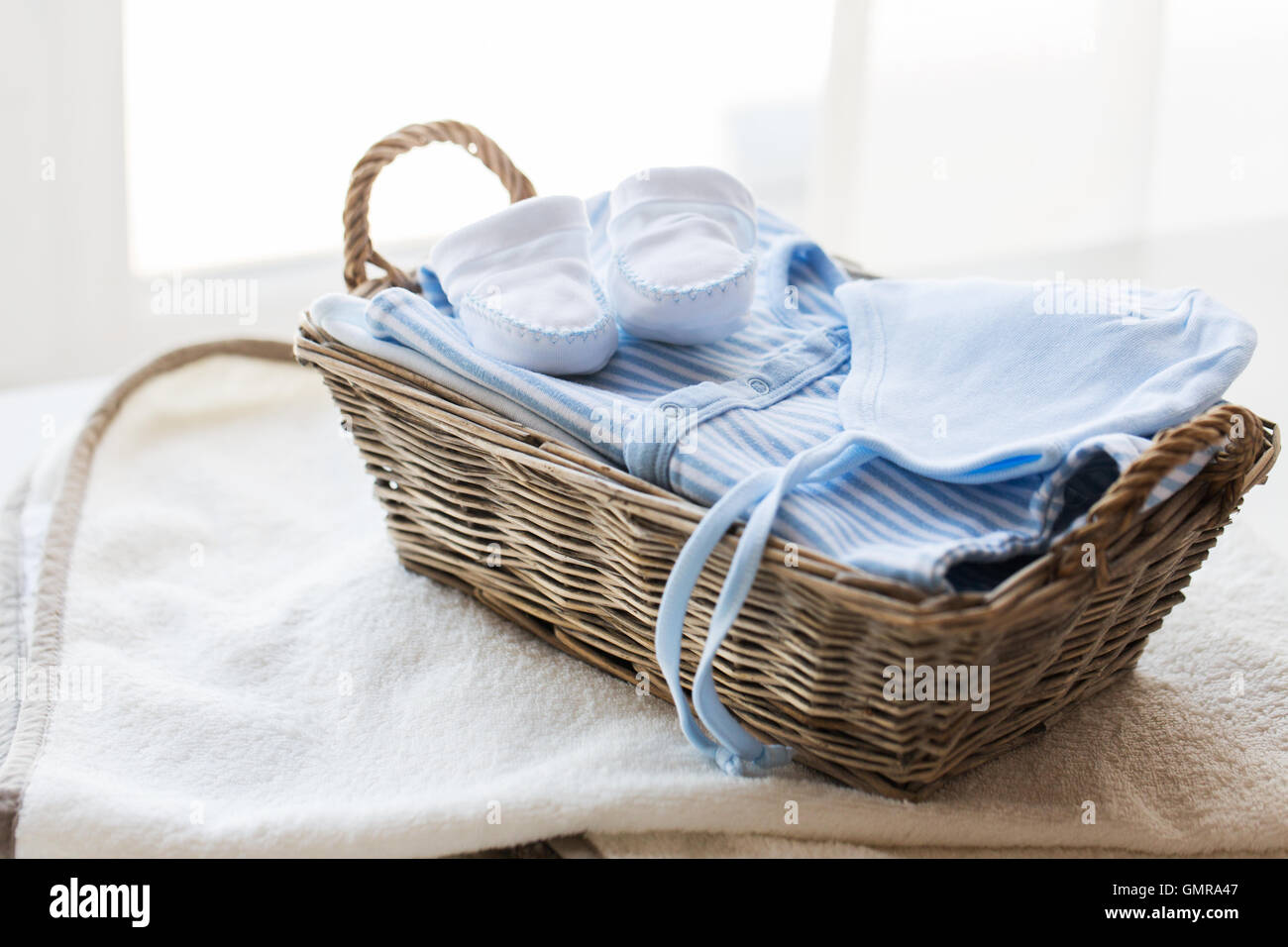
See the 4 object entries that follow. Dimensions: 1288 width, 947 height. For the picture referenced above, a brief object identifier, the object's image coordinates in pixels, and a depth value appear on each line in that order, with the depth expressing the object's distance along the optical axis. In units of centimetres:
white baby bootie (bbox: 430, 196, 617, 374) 77
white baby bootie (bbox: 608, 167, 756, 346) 80
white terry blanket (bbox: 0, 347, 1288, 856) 66
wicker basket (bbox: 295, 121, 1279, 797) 59
